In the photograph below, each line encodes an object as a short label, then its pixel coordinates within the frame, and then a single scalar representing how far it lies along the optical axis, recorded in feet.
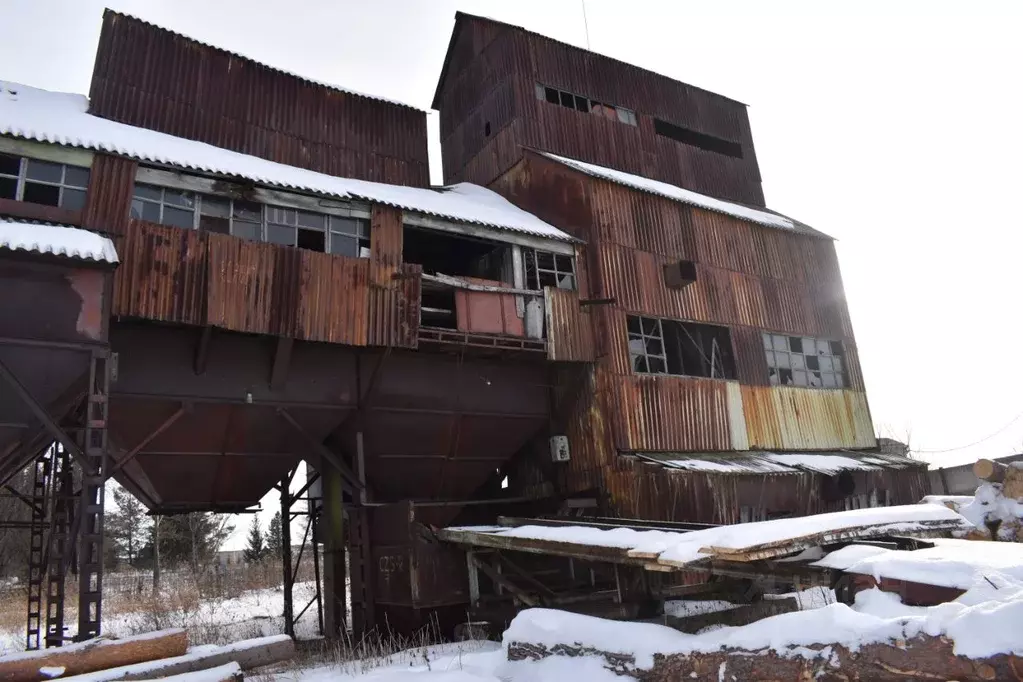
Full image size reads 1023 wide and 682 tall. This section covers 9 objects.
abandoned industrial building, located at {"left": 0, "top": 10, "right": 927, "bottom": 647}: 38.14
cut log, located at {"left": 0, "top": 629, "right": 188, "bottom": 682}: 20.33
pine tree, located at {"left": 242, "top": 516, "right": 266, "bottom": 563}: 158.61
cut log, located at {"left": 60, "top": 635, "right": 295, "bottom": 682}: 21.06
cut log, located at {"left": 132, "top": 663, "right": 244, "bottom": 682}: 20.44
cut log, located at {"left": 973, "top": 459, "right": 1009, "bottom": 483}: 43.88
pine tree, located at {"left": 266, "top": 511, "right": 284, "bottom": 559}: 164.73
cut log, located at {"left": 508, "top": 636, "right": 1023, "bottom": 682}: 15.53
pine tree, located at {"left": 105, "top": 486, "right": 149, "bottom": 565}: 147.33
